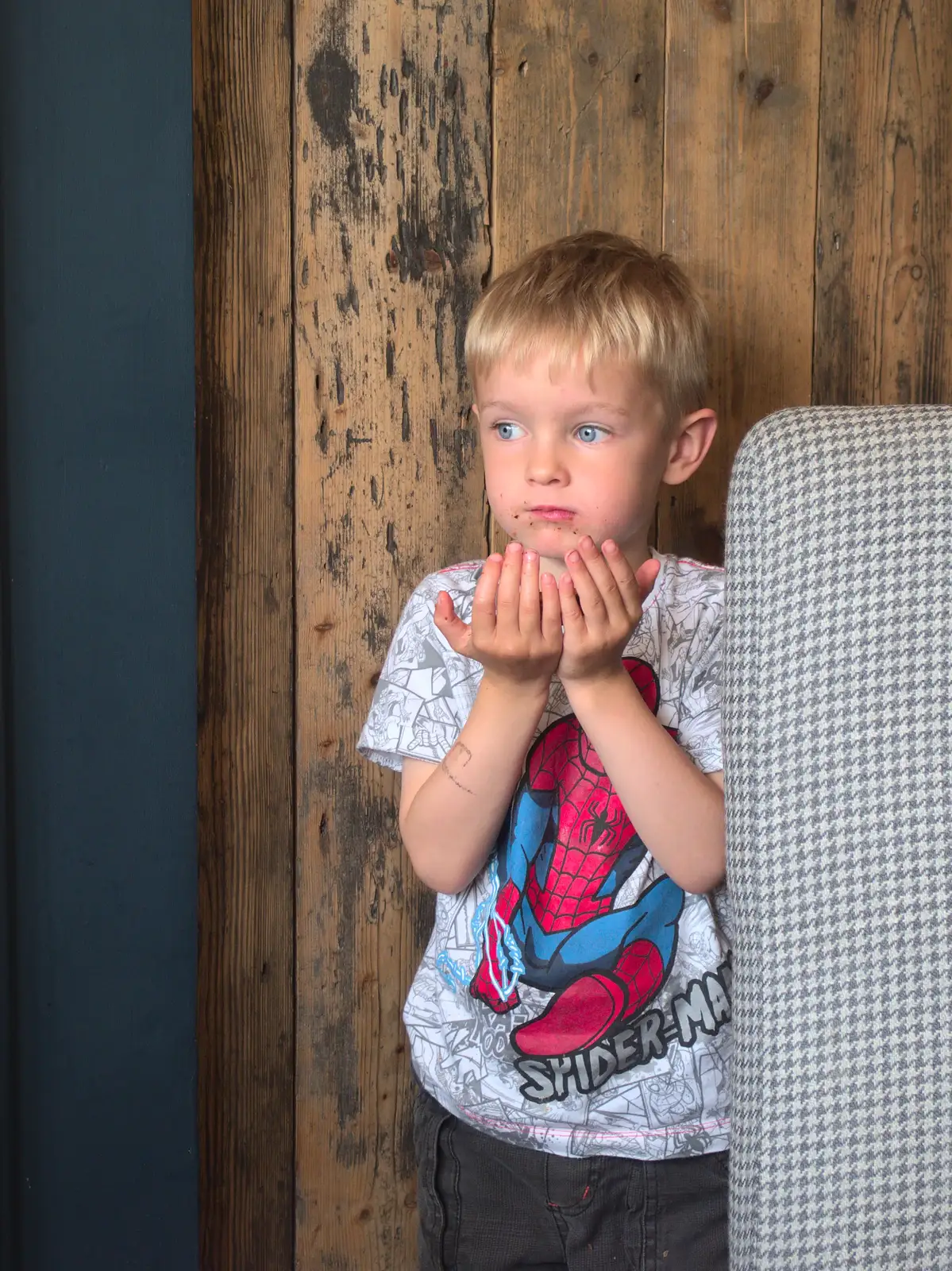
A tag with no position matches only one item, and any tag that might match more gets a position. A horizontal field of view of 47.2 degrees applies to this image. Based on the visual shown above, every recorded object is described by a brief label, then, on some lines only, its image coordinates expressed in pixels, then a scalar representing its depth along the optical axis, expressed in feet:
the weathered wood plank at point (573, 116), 3.69
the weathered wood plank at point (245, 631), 3.55
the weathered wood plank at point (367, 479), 3.64
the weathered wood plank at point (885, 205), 3.91
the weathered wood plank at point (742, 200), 3.81
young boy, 2.69
